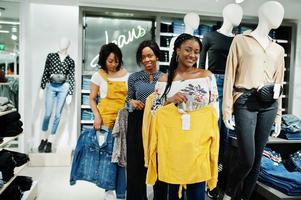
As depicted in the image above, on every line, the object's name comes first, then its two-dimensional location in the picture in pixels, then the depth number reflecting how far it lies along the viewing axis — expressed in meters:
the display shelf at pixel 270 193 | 2.25
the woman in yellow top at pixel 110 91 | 2.64
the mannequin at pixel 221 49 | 2.78
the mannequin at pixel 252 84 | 2.22
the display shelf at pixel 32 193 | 2.69
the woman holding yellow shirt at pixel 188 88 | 1.87
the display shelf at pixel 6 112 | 2.37
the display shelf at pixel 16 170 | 2.33
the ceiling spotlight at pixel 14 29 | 4.41
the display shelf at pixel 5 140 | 2.33
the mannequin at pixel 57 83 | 4.39
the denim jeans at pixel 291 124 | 2.95
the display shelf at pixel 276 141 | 2.79
